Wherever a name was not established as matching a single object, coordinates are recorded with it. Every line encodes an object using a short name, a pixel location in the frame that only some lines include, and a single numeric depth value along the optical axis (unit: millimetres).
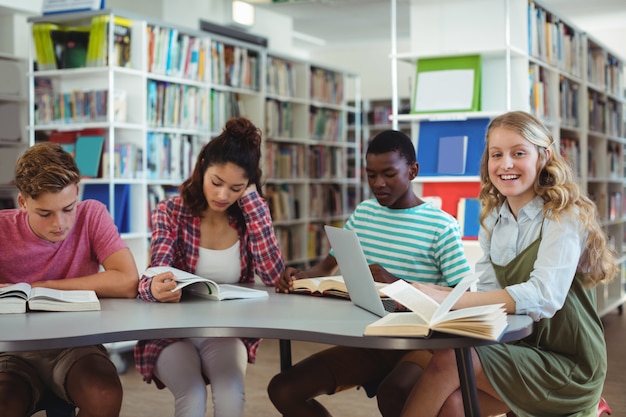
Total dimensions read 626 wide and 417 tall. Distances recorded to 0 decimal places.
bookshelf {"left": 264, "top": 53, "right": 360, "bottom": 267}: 6570
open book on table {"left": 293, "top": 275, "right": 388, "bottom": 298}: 2404
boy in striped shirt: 2367
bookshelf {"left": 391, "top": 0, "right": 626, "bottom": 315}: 4352
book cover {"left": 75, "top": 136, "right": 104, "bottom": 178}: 4738
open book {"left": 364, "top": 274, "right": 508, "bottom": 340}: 1746
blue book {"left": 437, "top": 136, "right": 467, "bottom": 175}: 4301
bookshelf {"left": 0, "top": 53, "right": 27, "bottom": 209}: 5359
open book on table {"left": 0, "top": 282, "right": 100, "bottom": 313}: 2150
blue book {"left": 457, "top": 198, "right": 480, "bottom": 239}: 4293
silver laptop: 2023
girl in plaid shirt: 2613
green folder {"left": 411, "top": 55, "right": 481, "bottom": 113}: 4316
